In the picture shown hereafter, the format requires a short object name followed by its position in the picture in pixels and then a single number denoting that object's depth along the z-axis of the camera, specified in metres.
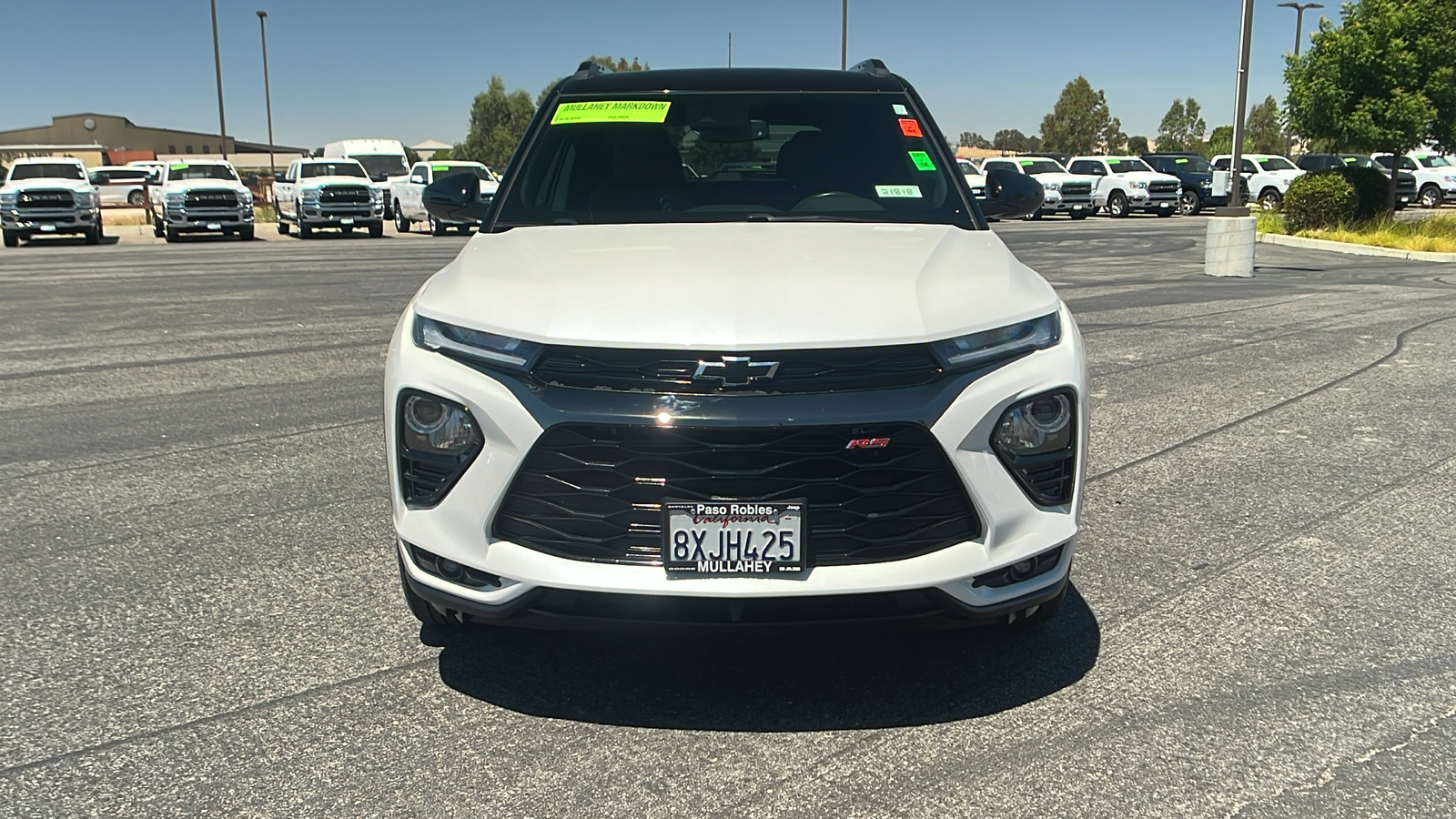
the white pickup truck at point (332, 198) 28.28
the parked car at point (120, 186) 48.09
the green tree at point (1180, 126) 78.94
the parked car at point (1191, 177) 36.34
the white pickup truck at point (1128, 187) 35.03
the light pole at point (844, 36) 40.69
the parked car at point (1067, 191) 34.56
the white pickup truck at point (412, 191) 31.30
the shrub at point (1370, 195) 21.25
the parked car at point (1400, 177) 32.47
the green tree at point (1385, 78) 19.53
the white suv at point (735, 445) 2.86
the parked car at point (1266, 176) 32.75
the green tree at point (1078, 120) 71.62
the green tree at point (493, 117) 97.00
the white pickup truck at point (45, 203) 25.71
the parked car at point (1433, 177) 34.91
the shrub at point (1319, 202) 21.16
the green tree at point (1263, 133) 69.49
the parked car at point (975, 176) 29.07
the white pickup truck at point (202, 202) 26.95
